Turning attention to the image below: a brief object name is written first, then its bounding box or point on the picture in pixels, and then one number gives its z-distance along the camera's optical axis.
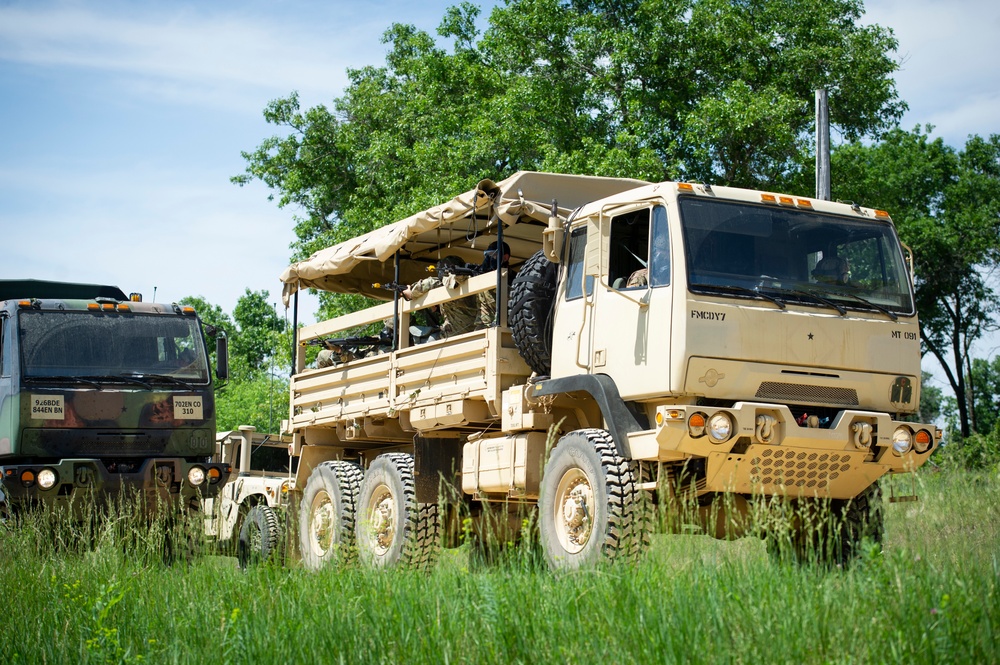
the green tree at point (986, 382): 52.25
